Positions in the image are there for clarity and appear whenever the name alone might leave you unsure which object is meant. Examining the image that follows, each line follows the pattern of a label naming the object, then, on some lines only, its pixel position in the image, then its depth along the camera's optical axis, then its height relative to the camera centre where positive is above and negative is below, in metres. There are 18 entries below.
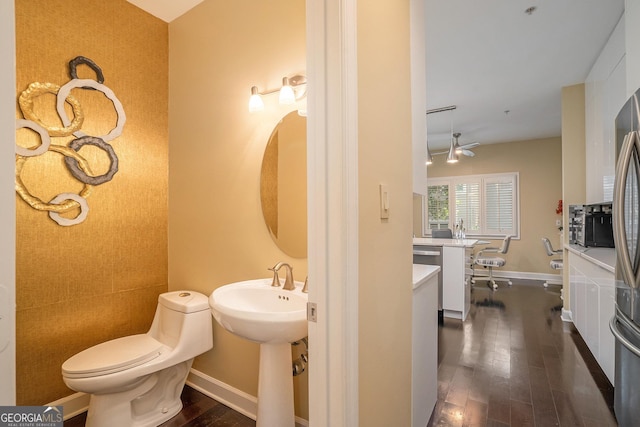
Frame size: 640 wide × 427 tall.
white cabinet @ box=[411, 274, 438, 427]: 1.55 -0.76
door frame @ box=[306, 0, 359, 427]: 0.90 +0.02
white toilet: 1.55 -0.81
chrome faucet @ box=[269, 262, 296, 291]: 1.63 -0.33
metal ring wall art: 1.69 +0.48
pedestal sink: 1.24 -0.47
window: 6.18 +0.26
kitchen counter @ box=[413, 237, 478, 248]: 3.76 -0.34
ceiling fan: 4.67 +1.09
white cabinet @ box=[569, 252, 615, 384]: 2.08 -0.75
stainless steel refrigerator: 1.37 -0.20
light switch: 1.14 +0.06
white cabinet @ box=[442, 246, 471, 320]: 3.70 -0.82
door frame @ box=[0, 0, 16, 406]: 0.37 +0.01
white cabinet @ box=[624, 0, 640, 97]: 1.68 +0.99
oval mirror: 1.76 +0.19
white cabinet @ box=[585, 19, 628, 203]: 2.36 +0.94
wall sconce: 1.70 +0.72
